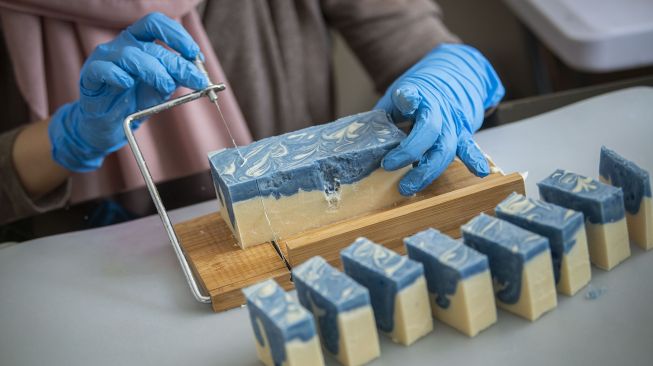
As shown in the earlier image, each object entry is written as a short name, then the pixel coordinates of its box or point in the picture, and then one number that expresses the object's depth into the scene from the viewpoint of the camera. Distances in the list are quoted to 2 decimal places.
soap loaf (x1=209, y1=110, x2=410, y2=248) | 1.27
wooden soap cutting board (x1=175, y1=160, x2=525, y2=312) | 1.22
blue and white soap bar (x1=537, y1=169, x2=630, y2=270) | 1.09
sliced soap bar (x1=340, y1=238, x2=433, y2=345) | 1.00
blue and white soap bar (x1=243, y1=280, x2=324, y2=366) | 0.94
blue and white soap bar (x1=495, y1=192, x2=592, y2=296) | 1.05
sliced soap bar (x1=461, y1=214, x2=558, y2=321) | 1.01
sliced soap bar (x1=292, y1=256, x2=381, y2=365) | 0.97
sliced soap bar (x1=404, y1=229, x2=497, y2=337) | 1.00
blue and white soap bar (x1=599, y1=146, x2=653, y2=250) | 1.14
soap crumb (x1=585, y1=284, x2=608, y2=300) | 1.08
